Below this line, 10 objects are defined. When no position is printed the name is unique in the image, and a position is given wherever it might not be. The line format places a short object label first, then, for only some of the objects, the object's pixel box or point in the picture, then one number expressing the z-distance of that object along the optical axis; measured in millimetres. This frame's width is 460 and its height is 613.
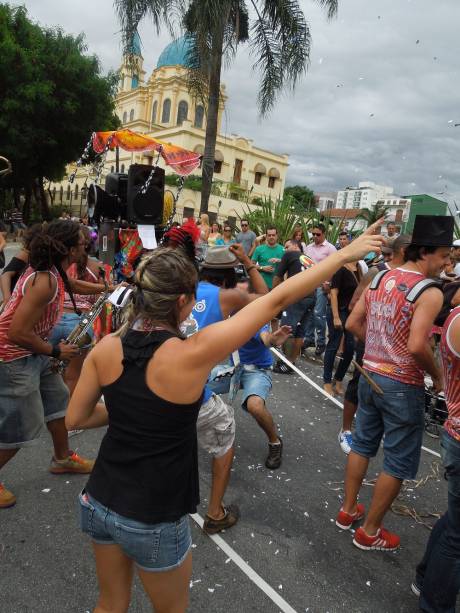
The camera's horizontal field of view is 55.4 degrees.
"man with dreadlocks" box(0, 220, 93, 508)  2541
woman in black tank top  1359
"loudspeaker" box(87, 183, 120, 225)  5327
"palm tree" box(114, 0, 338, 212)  10078
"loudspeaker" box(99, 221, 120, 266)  5520
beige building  43938
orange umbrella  7625
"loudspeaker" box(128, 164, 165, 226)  5145
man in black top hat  2412
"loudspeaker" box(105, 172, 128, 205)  5414
